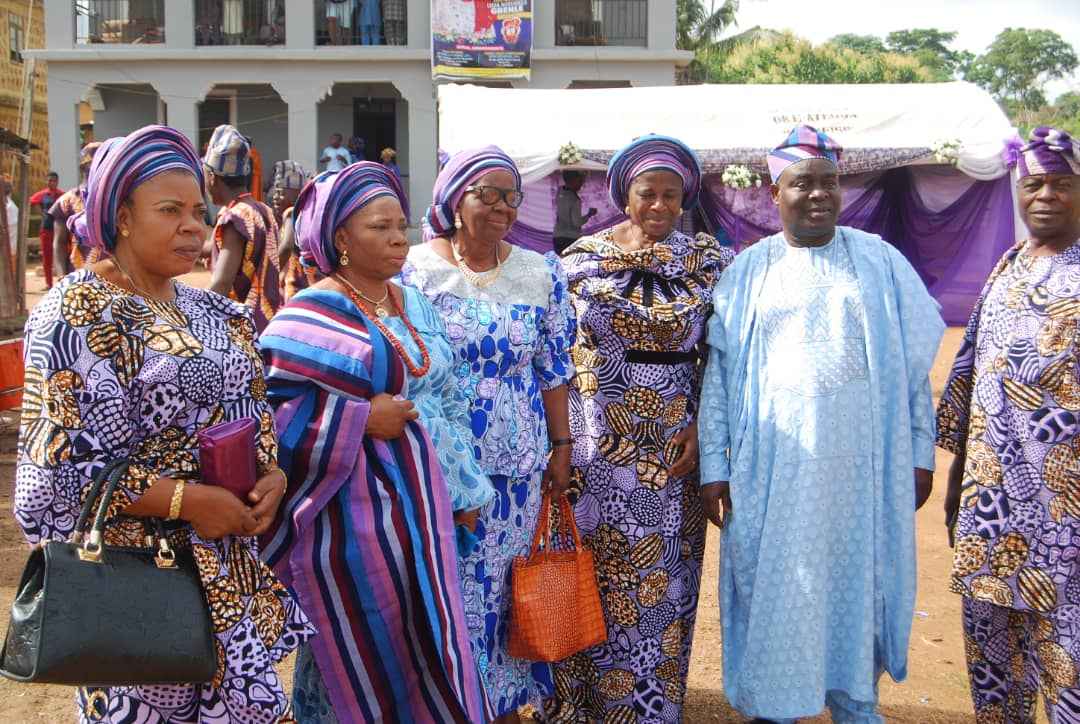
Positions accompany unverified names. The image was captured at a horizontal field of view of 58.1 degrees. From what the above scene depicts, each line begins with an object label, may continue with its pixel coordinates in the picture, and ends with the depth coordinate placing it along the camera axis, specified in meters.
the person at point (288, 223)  6.55
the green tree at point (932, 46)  65.69
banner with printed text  20.23
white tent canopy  13.58
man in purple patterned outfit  3.03
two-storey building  21.11
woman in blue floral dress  3.17
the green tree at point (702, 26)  32.47
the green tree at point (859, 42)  70.06
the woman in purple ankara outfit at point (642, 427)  3.44
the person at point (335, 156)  16.81
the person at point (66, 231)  8.56
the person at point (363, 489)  2.62
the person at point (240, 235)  5.01
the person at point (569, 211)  14.02
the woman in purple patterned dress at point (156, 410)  2.03
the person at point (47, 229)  16.86
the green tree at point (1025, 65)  61.69
